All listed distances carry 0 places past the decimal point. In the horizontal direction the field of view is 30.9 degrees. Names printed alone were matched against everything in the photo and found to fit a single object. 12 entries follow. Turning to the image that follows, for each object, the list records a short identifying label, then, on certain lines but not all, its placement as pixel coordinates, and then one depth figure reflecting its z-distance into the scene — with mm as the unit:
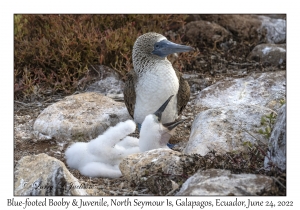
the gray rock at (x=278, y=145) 4660
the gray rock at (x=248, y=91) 7324
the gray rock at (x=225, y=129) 5590
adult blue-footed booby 6344
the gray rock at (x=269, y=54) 8711
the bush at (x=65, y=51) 7980
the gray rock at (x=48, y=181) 4742
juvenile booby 5848
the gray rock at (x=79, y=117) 6664
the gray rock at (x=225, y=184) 4359
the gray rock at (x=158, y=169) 4945
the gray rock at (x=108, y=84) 7957
